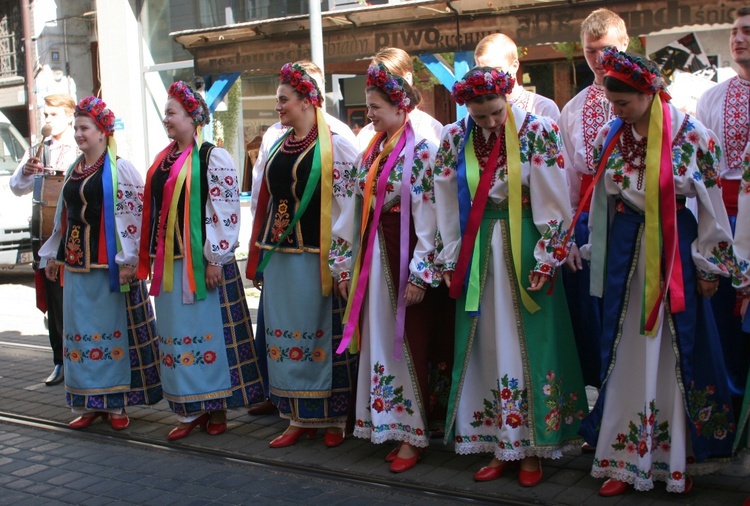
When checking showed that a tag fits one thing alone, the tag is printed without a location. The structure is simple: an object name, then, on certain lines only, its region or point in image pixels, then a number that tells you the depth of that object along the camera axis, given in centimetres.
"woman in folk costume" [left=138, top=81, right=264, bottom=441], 584
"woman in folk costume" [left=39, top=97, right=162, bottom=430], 617
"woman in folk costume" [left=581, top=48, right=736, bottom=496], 432
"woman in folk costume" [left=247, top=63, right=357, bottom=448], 562
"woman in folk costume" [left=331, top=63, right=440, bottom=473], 509
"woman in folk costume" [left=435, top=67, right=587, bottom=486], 470
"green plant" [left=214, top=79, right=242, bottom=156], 1543
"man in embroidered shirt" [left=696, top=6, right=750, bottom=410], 475
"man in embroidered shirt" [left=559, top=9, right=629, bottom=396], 533
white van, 1360
